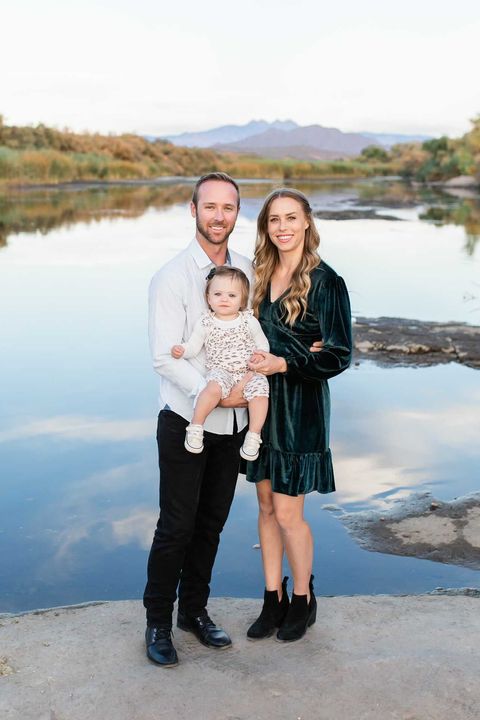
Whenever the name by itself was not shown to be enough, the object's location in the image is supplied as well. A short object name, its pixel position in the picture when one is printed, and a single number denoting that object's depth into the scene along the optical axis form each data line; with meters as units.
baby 3.01
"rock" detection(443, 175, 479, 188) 39.47
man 3.08
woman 3.16
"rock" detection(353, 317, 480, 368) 8.46
